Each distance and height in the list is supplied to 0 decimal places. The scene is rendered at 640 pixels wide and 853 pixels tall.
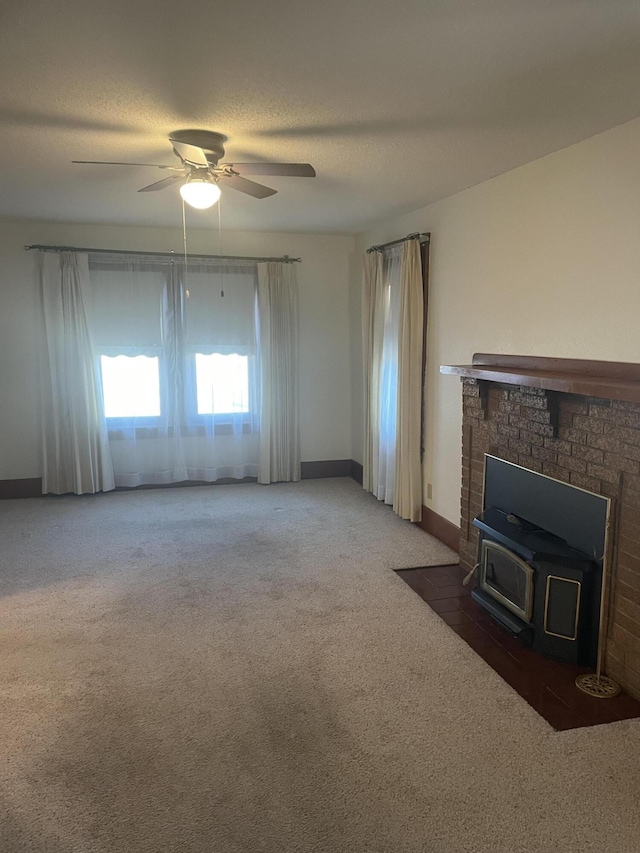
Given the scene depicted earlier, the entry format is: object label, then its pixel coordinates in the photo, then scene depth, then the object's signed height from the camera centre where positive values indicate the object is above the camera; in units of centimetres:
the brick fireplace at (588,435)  252 -45
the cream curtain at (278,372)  595 -25
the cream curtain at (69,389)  542 -37
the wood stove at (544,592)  275 -119
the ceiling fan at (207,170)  281 +89
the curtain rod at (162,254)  535 +89
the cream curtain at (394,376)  462 -25
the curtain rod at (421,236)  448 +83
